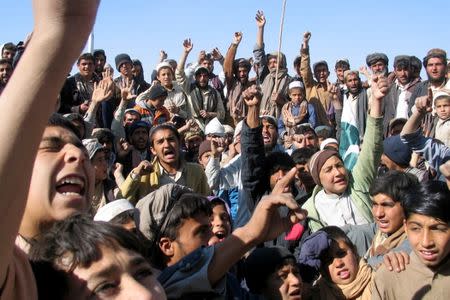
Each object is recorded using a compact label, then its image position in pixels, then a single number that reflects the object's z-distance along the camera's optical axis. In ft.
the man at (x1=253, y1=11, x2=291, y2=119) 32.30
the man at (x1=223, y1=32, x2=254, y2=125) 33.53
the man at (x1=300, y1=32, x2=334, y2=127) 31.81
